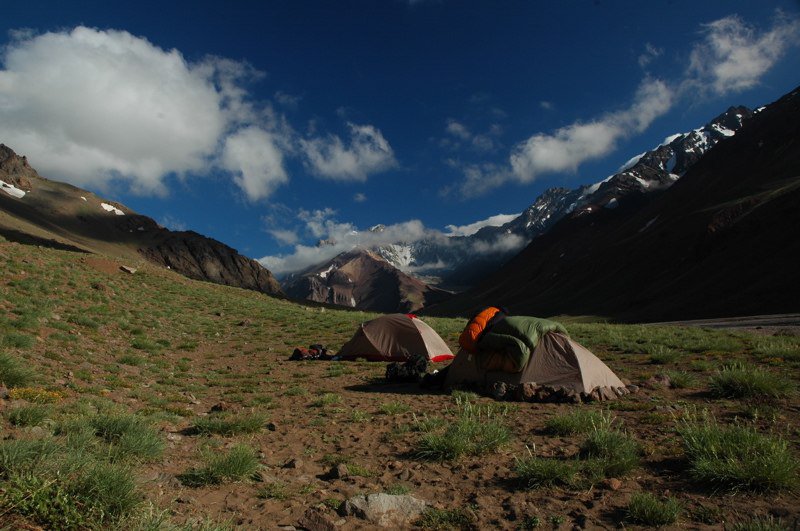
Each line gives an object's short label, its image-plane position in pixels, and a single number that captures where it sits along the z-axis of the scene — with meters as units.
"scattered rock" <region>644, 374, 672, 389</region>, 11.95
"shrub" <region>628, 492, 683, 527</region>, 4.94
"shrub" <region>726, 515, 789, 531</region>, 4.34
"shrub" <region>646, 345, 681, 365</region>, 16.48
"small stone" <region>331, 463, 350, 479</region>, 6.65
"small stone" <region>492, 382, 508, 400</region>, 11.59
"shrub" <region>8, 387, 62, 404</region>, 8.20
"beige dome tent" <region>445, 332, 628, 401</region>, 11.21
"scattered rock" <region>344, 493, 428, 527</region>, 5.29
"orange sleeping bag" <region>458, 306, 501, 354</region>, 12.72
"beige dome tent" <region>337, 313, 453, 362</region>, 20.00
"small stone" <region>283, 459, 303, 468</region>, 7.07
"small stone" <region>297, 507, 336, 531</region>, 5.01
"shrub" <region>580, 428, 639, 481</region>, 6.21
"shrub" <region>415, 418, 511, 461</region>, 7.27
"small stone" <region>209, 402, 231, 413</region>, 10.72
